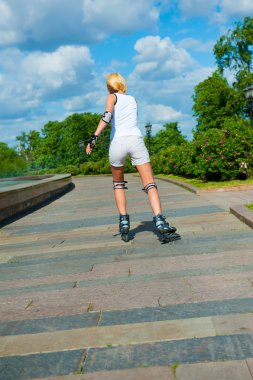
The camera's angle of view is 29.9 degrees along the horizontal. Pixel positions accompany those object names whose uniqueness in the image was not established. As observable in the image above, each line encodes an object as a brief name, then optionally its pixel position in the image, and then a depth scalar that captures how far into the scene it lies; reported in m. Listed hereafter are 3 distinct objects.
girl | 5.47
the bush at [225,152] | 13.66
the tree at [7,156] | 33.72
